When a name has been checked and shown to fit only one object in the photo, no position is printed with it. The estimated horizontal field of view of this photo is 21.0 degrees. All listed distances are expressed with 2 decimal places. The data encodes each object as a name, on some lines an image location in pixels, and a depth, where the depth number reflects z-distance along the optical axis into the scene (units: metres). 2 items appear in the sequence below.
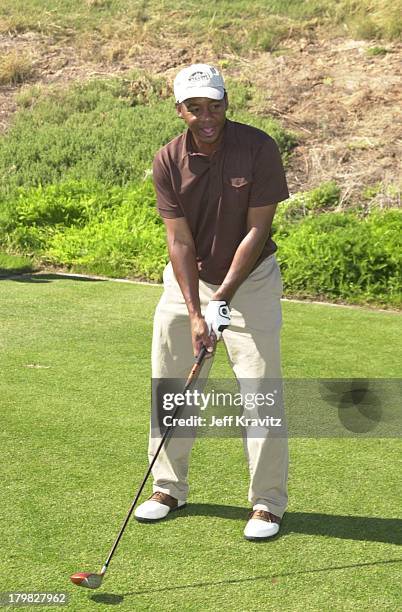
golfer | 4.79
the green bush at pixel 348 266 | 10.48
